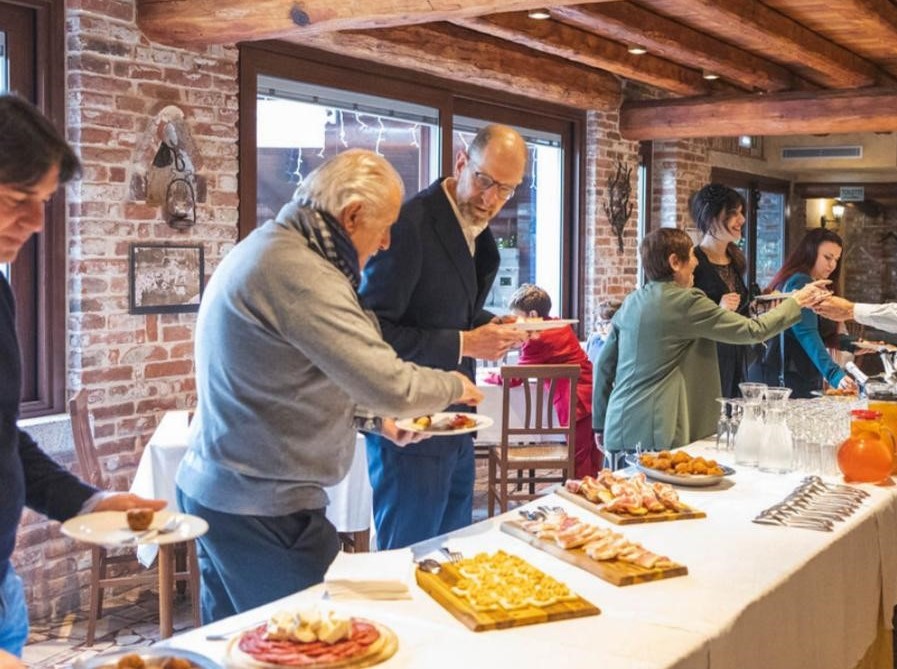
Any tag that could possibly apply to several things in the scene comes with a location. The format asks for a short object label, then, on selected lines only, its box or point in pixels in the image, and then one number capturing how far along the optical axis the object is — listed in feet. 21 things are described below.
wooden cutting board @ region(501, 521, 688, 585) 6.90
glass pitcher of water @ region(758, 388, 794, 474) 10.30
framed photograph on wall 15.21
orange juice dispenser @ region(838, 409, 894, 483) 9.87
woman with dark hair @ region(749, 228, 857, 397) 15.46
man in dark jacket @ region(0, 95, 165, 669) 4.99
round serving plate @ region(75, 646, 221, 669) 4.85
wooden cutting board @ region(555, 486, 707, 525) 8.35
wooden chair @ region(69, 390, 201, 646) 13.39
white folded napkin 6.47
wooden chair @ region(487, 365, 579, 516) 16.51
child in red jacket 18.21
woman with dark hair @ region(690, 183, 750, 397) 14.53
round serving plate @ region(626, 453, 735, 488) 9.56
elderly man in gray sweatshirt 6.43
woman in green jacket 11.84
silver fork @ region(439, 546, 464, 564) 7.07
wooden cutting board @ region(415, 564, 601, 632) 6.00
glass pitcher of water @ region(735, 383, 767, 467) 10.45
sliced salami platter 5.19
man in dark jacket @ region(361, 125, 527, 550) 9.23
